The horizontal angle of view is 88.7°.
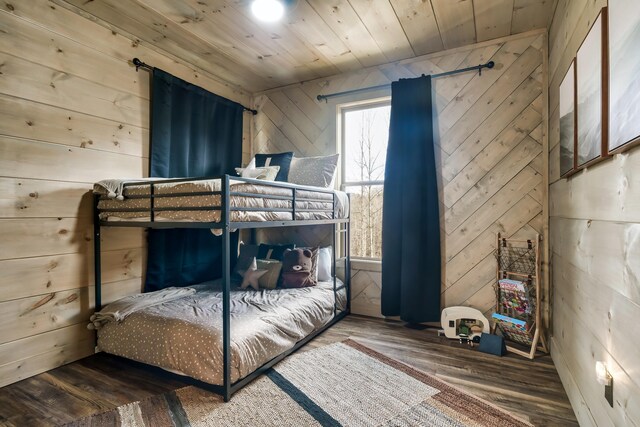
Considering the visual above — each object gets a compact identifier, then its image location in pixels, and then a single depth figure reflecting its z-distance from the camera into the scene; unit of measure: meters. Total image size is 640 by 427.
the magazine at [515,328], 2.36
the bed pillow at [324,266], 3.11
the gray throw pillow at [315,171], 3.03
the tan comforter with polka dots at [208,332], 1.84
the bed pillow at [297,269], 2.84
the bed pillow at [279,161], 3.30
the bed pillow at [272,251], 3.09
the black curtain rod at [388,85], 2.66
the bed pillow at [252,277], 2.79
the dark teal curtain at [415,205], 2.78
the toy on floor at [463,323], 2.55
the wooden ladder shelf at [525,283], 2.36
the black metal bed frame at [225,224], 1.76
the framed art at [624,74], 0.95
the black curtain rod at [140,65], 2.52
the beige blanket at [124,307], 2.14
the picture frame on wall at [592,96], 1.21
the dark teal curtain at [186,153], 2.67
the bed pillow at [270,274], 2.80
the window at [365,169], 3.21
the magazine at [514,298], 2.39
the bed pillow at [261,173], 2.65
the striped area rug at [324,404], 1.59
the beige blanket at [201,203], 1.82
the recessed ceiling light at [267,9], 2.11
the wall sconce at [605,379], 1.16
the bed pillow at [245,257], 3.04
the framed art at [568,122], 1.66
